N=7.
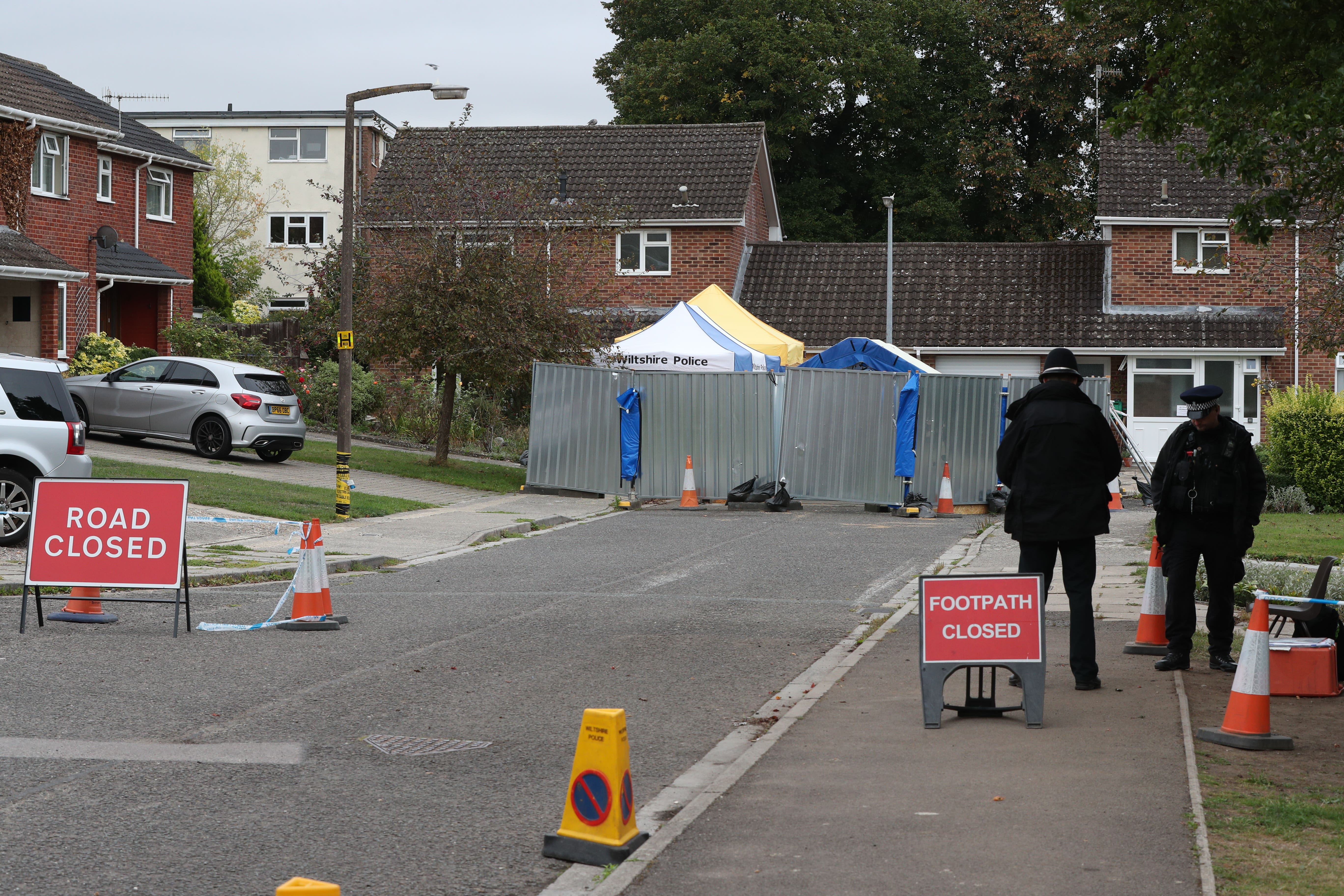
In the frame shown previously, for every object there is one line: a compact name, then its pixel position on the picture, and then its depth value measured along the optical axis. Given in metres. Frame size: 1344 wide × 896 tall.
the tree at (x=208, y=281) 45.59
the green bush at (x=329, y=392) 31.94
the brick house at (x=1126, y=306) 34.72
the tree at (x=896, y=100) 45.50
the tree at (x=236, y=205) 53.56
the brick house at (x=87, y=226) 29.42
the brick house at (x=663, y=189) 37.12
